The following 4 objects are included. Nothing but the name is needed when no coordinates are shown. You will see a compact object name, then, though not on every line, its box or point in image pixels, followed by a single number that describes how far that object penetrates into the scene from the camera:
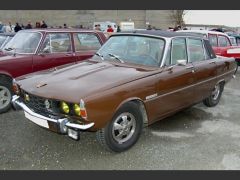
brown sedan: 2.85
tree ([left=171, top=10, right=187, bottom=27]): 32.68
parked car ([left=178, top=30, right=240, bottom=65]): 7.57
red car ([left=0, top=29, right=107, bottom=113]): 4.46
